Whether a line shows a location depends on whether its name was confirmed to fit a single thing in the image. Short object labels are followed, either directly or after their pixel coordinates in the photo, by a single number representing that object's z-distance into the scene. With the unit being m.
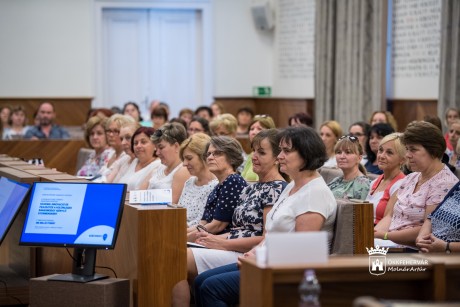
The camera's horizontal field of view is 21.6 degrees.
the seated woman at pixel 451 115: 11.08
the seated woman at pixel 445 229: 5.92
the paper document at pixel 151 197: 6.07
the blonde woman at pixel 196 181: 7.36
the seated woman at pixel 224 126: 10.78
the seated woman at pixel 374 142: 9.38
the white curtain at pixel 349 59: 14.11
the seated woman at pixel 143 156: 8.97
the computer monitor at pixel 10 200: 6.48
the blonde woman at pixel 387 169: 7.38
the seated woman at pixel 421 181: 6.36
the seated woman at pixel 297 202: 5.58
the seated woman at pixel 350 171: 7.77
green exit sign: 19.49
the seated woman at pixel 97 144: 11.43
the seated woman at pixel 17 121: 16.15
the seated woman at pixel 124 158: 9.87
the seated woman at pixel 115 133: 10.53
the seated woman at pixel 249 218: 6.32
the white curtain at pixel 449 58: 11.86
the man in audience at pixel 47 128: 15.45
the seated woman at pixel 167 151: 8.30
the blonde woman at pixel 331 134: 10.17
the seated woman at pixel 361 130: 10.40
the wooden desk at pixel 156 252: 5.79
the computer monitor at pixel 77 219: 5.69
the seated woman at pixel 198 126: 11.35
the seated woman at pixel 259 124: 10.39
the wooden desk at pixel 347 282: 4.16
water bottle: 3.57
